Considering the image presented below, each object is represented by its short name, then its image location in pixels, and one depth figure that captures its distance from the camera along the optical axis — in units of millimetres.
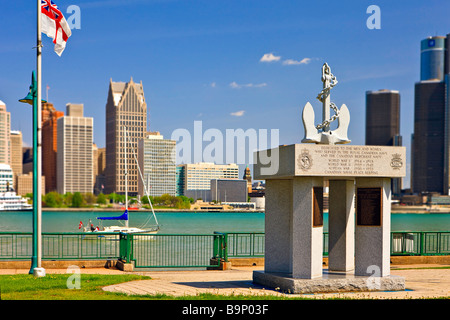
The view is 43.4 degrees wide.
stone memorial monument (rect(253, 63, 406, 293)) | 13555
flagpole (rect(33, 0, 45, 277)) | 16242
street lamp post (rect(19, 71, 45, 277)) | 16250
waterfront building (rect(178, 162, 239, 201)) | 127375
